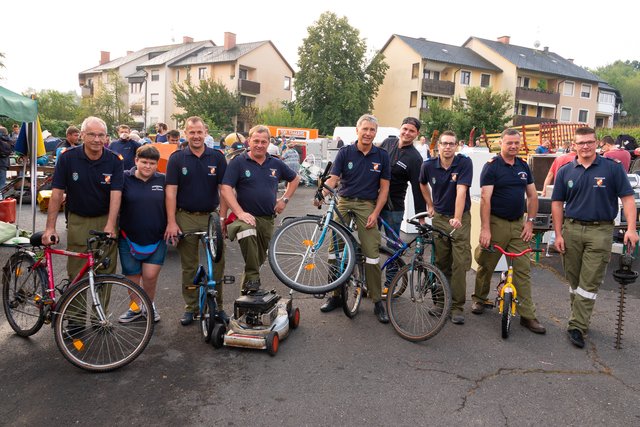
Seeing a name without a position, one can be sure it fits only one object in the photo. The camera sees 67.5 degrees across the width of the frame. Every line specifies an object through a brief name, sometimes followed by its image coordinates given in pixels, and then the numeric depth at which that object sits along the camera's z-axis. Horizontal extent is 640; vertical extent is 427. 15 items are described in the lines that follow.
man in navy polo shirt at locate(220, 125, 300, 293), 4.50
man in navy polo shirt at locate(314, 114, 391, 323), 5.02
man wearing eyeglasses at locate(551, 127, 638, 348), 4.61
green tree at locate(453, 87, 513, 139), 35.47
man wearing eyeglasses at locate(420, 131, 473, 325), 5.07
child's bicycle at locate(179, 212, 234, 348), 4.26
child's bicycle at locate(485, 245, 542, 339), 4.69
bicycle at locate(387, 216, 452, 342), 4.49
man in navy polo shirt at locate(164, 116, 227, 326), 4.59
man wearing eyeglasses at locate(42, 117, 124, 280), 4.20
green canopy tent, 7.26
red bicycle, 3.81
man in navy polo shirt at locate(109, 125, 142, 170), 8.31
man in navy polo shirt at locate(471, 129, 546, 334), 5.03
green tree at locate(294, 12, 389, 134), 45.16
